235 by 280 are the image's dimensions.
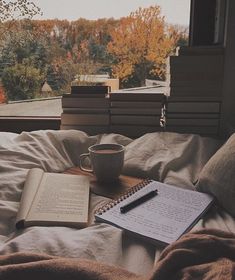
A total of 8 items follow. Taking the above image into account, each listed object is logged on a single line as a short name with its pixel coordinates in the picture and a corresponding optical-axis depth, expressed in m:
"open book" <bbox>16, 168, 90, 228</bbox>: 0.59
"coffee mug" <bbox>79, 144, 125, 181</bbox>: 0.77
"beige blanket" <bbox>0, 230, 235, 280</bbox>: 0.38
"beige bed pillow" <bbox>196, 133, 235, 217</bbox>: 0.65
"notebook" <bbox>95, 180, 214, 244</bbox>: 0.56
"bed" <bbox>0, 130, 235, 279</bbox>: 0.43
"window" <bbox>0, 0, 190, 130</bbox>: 1.37
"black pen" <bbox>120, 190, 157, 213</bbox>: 0.63
